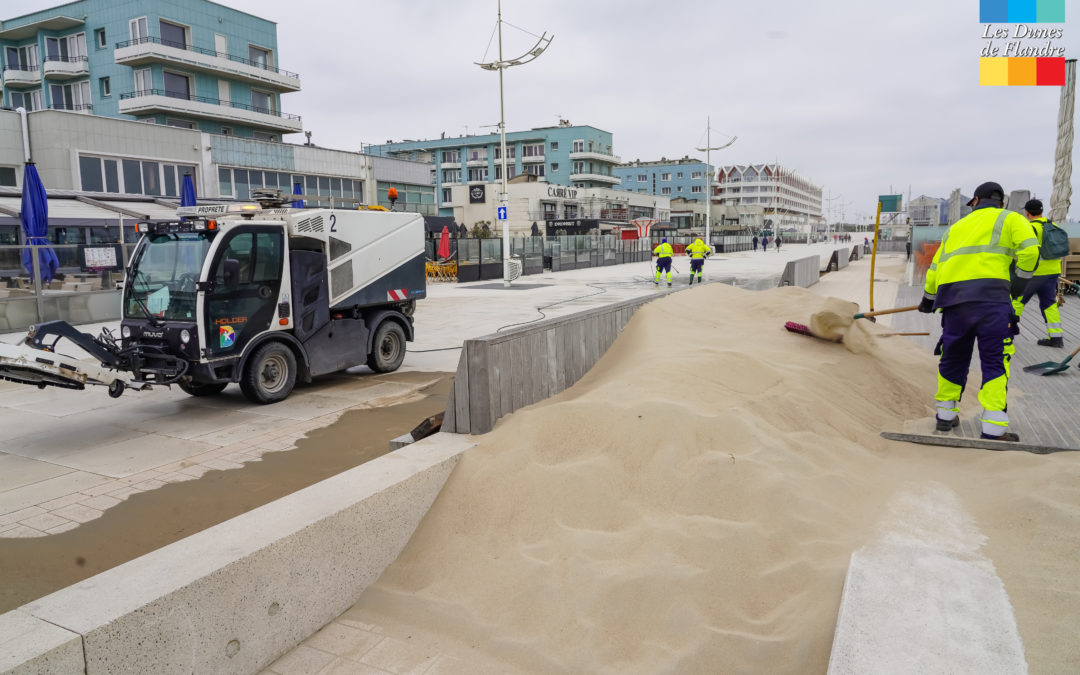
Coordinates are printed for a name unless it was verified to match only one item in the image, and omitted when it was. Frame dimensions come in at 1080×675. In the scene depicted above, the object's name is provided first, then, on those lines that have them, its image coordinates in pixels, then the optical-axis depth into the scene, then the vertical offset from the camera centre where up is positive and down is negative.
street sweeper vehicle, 7.81 -0.62
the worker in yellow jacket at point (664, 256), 24.45 -0.33
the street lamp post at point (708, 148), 47.61 +6.59
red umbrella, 31.59 +0.25
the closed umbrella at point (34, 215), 14.63 +0.95
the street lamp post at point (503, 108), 25.47 +5.41
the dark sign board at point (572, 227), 58.75 +1.84
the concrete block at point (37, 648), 2.36 -1.32
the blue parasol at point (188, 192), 15.13 +1.40
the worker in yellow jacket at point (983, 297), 5.24 -0.44
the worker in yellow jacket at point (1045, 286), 8.59 -0.60
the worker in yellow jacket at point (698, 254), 23.08 -0.27
